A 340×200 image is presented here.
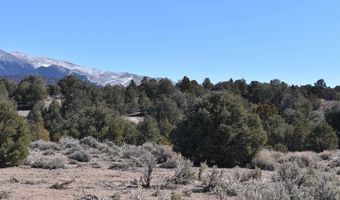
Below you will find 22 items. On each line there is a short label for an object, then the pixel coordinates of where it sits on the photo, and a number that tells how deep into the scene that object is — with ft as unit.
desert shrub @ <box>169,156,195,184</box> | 45.37
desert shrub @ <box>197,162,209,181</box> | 48.42
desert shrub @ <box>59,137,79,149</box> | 80.38
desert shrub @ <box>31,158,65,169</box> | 55.31
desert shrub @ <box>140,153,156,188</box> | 42.80
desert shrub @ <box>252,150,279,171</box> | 64.03
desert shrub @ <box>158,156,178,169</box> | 60.51
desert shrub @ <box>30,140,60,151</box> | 77.97
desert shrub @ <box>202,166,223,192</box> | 42.52
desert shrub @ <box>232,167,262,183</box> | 46.07
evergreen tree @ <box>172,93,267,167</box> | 65.05
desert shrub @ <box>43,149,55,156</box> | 69.87
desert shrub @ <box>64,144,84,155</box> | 70.61
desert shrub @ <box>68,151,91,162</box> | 63.47
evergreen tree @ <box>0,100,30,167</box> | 56.49
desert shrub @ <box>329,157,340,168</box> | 65.82
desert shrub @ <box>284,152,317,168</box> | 65.92
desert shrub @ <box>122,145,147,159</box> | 68.85
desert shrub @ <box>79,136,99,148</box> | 83.51
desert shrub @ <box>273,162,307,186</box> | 39.35
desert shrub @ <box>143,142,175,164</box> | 66.03
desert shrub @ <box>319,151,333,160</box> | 77.86
